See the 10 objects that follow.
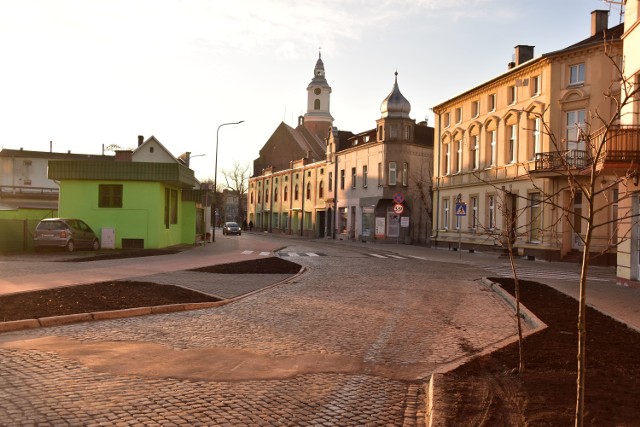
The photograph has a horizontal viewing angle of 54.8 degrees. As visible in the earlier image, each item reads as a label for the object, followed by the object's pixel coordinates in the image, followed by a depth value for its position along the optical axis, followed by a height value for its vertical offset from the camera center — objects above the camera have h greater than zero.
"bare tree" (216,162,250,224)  117.12 +8.00
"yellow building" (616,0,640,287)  17.38 +2.31
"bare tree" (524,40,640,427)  4.02 +1.12
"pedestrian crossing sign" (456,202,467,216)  28.55 +0.72
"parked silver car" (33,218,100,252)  26.84 -0.70
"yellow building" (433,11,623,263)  29.00 +5.07
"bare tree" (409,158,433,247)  52.97 +3.02
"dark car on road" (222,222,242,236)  67.31 -0.89
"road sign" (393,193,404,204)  35.81 +1.46
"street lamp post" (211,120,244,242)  48.00 +6.81
